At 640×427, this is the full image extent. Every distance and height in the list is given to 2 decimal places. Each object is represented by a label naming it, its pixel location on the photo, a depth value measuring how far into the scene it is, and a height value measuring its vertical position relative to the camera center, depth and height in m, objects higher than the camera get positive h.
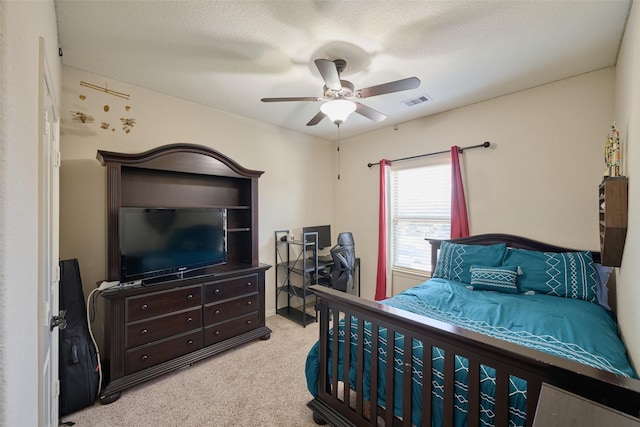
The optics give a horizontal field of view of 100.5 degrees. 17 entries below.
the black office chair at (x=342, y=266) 3.38 -0.68
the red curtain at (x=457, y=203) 3.08 +0.12
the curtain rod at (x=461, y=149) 2.95 +0.76
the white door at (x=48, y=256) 1.04 -0.20
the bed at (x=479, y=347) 1.01 -0.71
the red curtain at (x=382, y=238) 3.78 -0.35
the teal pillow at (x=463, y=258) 2.66 -0.47
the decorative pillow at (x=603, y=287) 2.21 -0.62
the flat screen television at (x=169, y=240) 2.22 -0.25
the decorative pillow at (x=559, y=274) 2.19 -0.53
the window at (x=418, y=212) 3.39 +0.02
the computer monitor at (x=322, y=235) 3.97 -0.33
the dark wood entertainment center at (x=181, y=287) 2.13 -0.67
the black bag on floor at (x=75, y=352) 1.88 -1.00
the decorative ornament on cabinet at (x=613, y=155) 1.61 +0.36
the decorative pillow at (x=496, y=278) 2.38 -0.60
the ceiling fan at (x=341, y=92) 1.86 +0.93
